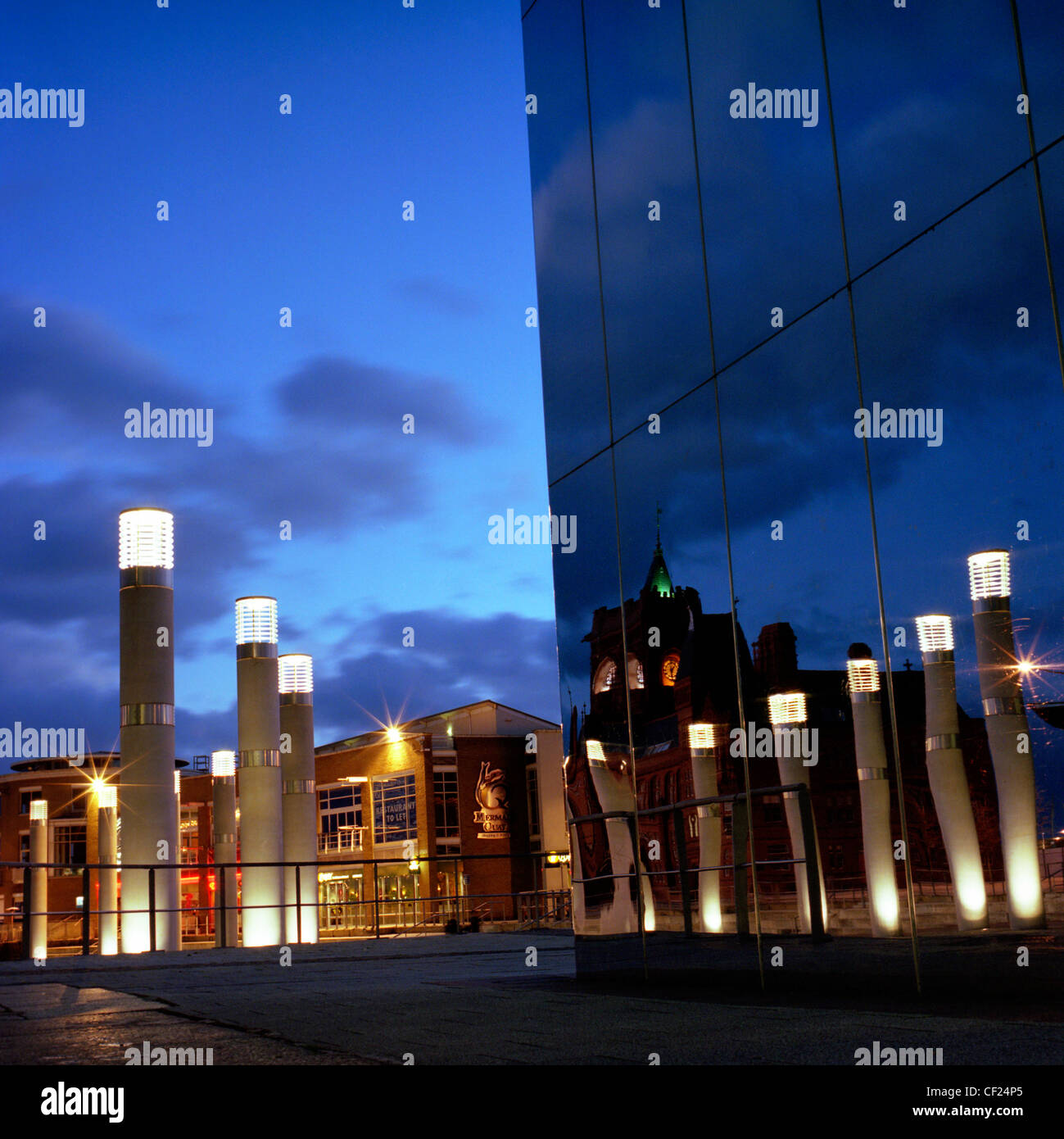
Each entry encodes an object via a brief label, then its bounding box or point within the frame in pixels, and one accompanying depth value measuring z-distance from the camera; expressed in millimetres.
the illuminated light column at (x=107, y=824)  34031
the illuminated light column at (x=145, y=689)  24094
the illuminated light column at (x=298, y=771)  32344
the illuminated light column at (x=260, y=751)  28266
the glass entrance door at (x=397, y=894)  54594
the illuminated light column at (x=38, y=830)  41438
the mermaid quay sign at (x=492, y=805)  58938
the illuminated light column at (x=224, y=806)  41344
